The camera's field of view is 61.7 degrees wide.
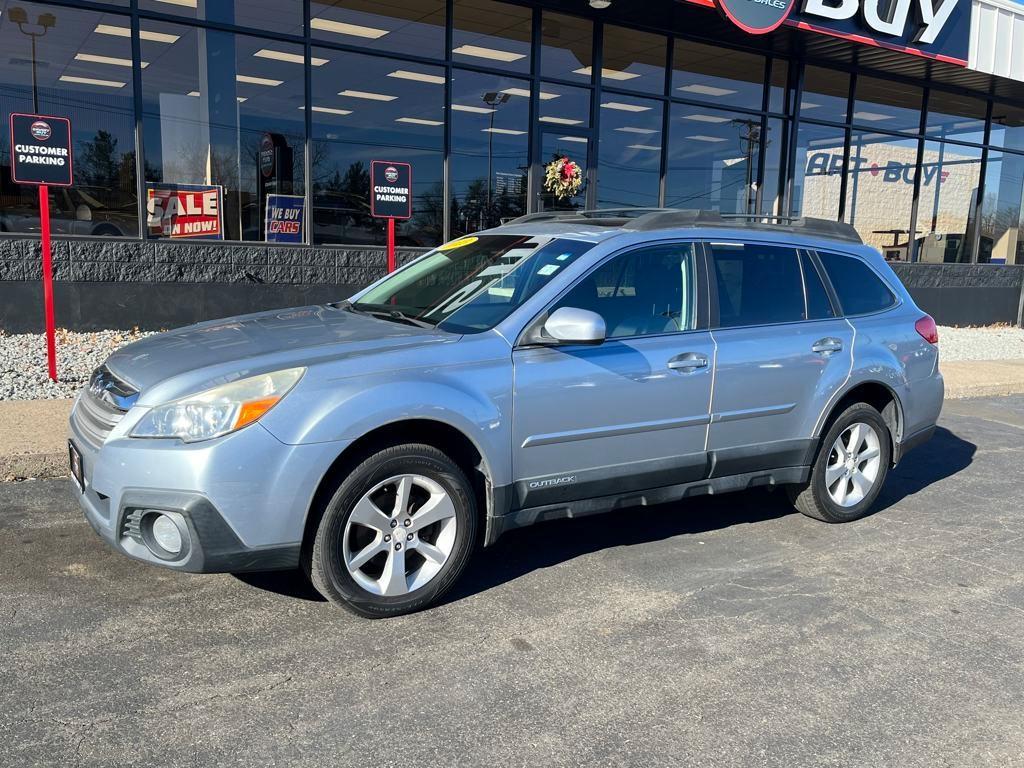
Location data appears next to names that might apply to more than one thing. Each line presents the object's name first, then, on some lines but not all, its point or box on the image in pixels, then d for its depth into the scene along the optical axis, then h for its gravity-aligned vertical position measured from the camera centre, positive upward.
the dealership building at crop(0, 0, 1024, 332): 10.13 +1.83
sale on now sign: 10.50 +0.32
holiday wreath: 13.16 +1.11
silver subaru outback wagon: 3.43 -0.71
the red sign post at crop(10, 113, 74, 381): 7.45 +0.66
